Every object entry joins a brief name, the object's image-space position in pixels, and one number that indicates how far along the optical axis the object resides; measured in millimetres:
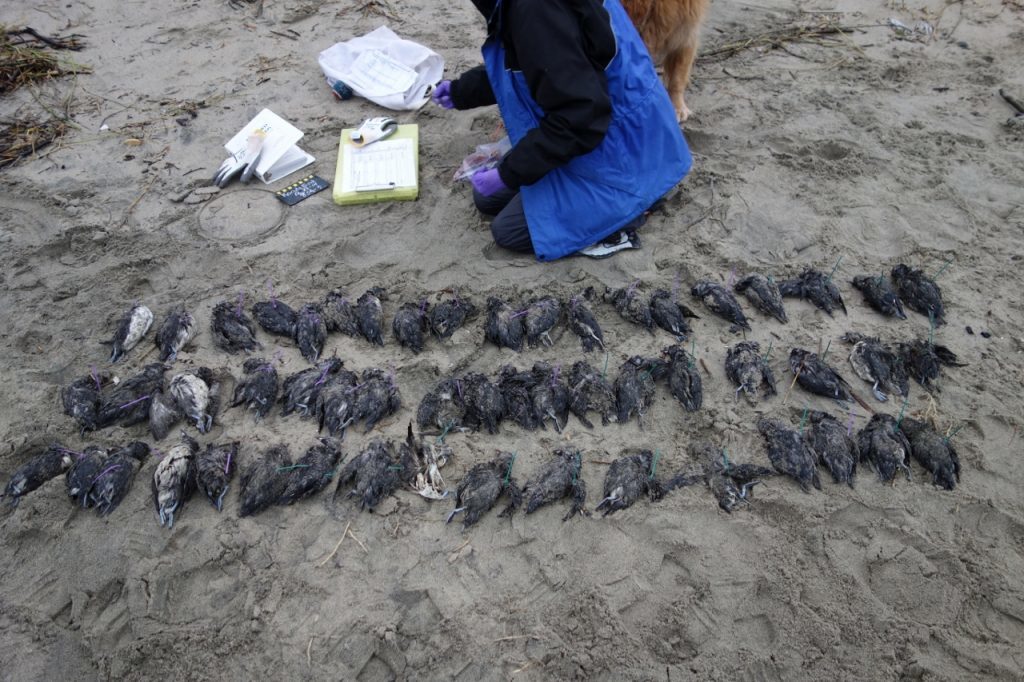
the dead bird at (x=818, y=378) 3264
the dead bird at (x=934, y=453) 2902
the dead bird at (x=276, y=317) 3703
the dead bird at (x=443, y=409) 3256
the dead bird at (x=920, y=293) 3659
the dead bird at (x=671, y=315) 3621
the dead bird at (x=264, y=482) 2889
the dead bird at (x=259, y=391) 3302
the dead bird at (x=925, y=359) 3334
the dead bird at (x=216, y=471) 2932
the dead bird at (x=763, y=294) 3691
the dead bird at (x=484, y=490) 2859
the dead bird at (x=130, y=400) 3266
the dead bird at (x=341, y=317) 3709
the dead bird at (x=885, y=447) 2947
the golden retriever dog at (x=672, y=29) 4043
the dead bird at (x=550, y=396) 3240
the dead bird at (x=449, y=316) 3664
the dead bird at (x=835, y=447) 2945
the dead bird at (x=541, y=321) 3645
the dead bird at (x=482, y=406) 3217
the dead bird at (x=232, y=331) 3621
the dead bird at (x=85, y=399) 3250
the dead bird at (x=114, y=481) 2895
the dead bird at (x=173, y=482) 2867
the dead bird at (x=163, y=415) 3230
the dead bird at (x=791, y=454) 2922
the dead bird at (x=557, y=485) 2879
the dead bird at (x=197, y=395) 3250
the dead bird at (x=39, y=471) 2939
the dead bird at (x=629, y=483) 2871
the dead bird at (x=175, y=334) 3592
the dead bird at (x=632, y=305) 3701
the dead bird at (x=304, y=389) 3316
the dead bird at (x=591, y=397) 3266
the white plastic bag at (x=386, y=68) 5344
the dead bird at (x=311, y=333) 3559
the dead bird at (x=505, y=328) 3605
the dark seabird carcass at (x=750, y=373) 3317
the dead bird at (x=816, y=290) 3746
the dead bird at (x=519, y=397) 3234
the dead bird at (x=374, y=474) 2930
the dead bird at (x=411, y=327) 3613
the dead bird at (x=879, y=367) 3299
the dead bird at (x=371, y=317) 3662
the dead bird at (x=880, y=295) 3682
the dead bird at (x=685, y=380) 3273
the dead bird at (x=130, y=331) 3604
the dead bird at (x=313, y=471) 2924
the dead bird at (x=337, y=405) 3227
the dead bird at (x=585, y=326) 3594
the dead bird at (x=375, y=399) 3244
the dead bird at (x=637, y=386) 3250
